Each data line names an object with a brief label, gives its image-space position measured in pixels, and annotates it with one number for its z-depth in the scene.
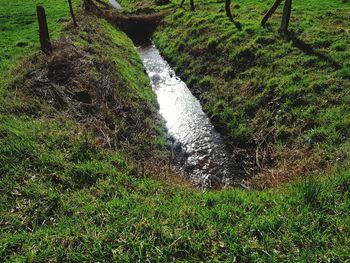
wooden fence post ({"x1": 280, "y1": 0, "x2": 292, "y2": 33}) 18.65
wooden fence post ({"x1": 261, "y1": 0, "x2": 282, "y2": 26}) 20.32
